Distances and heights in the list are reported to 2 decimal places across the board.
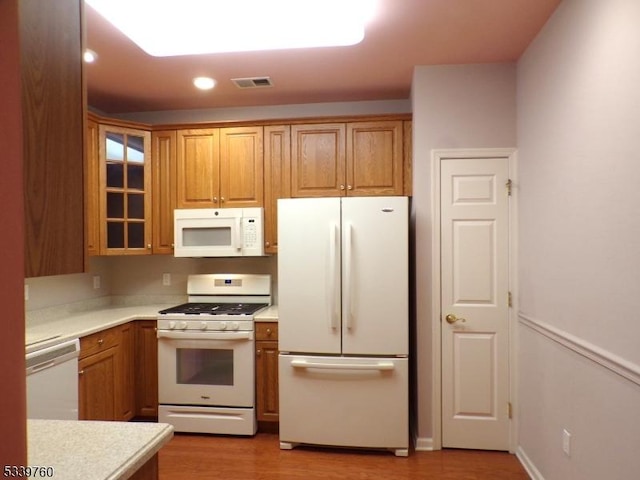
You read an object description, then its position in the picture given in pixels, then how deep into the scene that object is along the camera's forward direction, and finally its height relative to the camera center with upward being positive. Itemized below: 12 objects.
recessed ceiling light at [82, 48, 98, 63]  2.47 +1.19
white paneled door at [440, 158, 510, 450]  2.70 -0.43
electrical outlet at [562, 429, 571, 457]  1.92 -1.01
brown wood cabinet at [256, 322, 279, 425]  2.96 -0.95
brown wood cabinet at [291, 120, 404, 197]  3.09 +0.66
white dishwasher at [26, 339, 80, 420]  2.09 -0.79
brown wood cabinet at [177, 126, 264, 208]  3.27 +0.62
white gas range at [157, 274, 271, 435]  2.95 -0.99
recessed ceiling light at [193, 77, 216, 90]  2.89 +1.19
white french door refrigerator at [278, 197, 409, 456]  2.66 -0.53
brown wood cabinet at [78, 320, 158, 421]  2.60 -0.96
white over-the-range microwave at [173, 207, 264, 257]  3.20 +0.08
